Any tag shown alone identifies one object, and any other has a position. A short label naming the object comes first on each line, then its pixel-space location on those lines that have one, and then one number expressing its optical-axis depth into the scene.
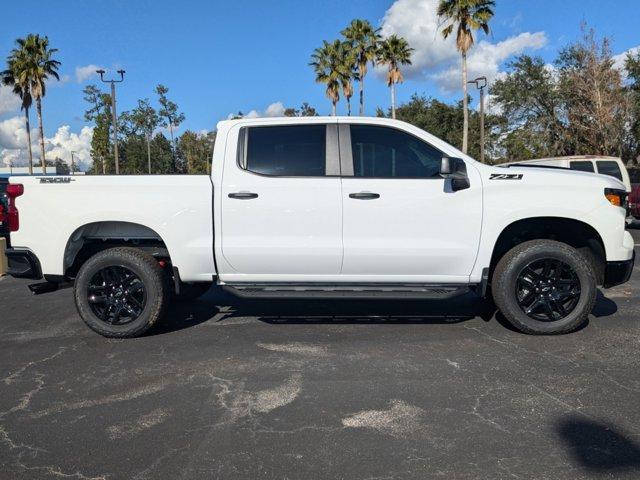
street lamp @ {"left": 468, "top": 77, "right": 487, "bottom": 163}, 21.79
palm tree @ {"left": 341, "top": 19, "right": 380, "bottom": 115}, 36.72
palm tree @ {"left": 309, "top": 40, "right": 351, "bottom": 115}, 38.56
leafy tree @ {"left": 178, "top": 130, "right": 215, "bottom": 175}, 63.84
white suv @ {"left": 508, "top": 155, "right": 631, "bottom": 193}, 14.12
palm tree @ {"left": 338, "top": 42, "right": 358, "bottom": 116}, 37.88
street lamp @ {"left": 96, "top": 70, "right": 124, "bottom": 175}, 22.55
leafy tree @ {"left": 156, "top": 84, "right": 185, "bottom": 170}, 68.25
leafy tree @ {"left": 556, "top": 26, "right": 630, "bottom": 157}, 27.14
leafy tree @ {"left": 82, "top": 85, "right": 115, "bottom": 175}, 60.97
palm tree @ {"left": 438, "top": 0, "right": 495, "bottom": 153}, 26.67
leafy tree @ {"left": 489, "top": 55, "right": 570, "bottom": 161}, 33.19
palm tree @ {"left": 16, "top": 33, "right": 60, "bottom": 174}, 36.59
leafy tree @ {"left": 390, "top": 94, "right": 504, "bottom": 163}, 43.78
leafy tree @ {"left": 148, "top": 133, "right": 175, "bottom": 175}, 71.25
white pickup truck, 4.72
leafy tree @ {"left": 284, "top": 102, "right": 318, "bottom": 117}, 66.36
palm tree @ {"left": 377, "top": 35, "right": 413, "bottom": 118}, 36.36
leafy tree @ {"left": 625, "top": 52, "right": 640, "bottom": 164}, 28.22
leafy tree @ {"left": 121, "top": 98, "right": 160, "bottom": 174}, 68.00
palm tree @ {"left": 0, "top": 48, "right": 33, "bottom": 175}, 36.66
